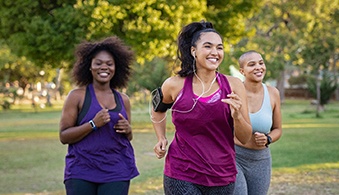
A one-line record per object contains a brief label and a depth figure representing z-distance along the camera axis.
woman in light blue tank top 5.93
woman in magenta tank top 4.64
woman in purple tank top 5.39
